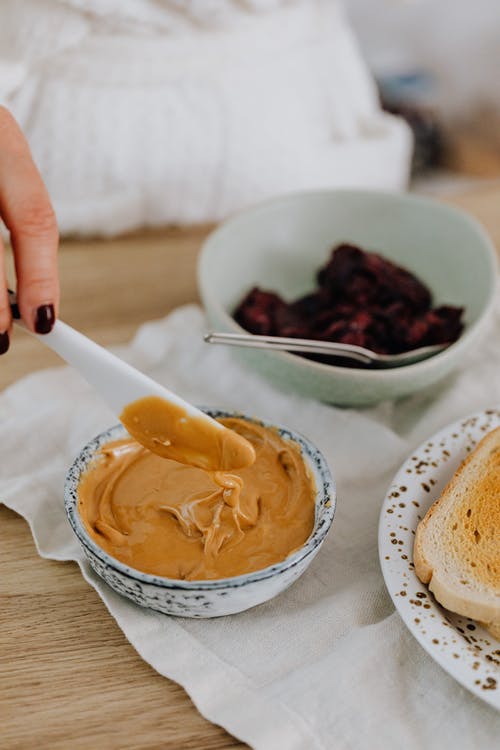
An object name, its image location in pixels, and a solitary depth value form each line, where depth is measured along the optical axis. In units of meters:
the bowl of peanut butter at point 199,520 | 0.49
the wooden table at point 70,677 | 0.48
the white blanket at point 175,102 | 0.76
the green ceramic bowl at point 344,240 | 0.72
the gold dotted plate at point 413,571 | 0.47
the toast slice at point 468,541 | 0.50
